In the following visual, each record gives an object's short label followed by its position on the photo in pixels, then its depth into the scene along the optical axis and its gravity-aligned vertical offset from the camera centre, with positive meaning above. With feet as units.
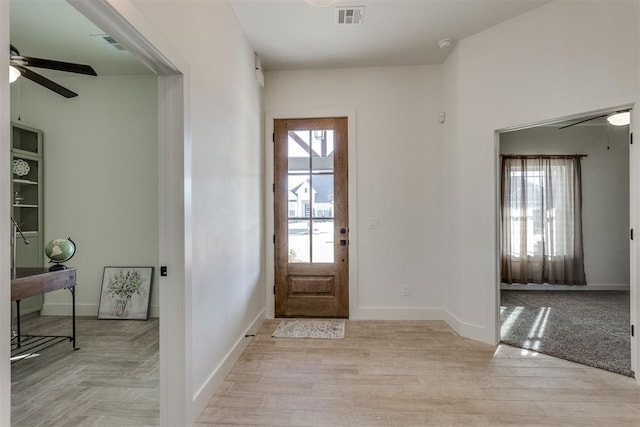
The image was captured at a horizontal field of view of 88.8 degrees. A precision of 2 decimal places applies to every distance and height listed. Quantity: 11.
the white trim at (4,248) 2.92 -0.25
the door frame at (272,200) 12.72 +0.68
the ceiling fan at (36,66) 8.09 +3.93
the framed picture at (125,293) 12.57 -2.91
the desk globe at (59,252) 9.30 -0.95
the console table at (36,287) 7.77 -1.77
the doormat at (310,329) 10.95 -3.95
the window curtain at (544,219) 17.08 -0.20
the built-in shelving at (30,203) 12.42 +0.63
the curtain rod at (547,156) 17.17 +3.12
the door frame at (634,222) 7.84 -0.18
